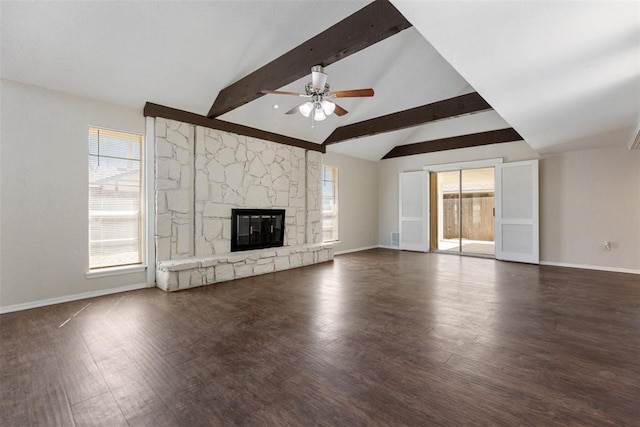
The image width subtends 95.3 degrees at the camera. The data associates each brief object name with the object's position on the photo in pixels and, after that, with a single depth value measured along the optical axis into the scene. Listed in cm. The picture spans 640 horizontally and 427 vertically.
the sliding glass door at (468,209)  891
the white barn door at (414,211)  791
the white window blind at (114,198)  405
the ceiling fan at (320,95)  328
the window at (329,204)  760
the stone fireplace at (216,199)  450
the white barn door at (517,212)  623
